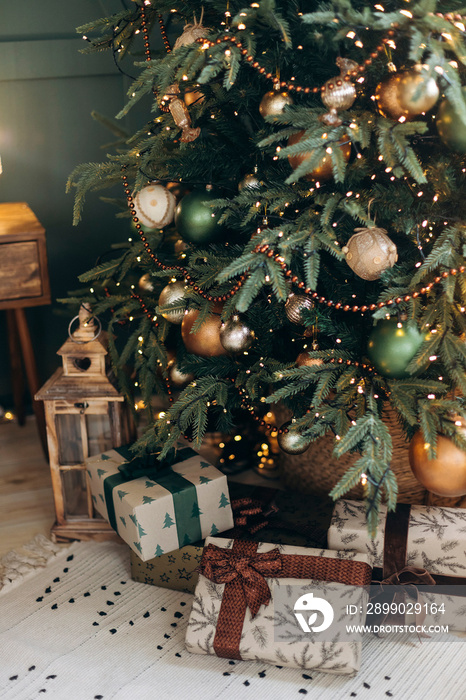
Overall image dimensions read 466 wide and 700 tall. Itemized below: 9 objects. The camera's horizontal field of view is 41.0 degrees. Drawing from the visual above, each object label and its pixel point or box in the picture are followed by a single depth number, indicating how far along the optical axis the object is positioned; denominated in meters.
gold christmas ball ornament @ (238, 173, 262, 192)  1.13
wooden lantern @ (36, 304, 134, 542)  1.30
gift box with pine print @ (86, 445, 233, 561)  1.14
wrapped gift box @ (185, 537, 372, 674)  1.01
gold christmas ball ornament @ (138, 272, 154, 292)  1.42
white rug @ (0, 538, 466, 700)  1.02
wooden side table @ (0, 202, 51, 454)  1.42
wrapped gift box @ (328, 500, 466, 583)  1.10
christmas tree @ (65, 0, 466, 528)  0.92
